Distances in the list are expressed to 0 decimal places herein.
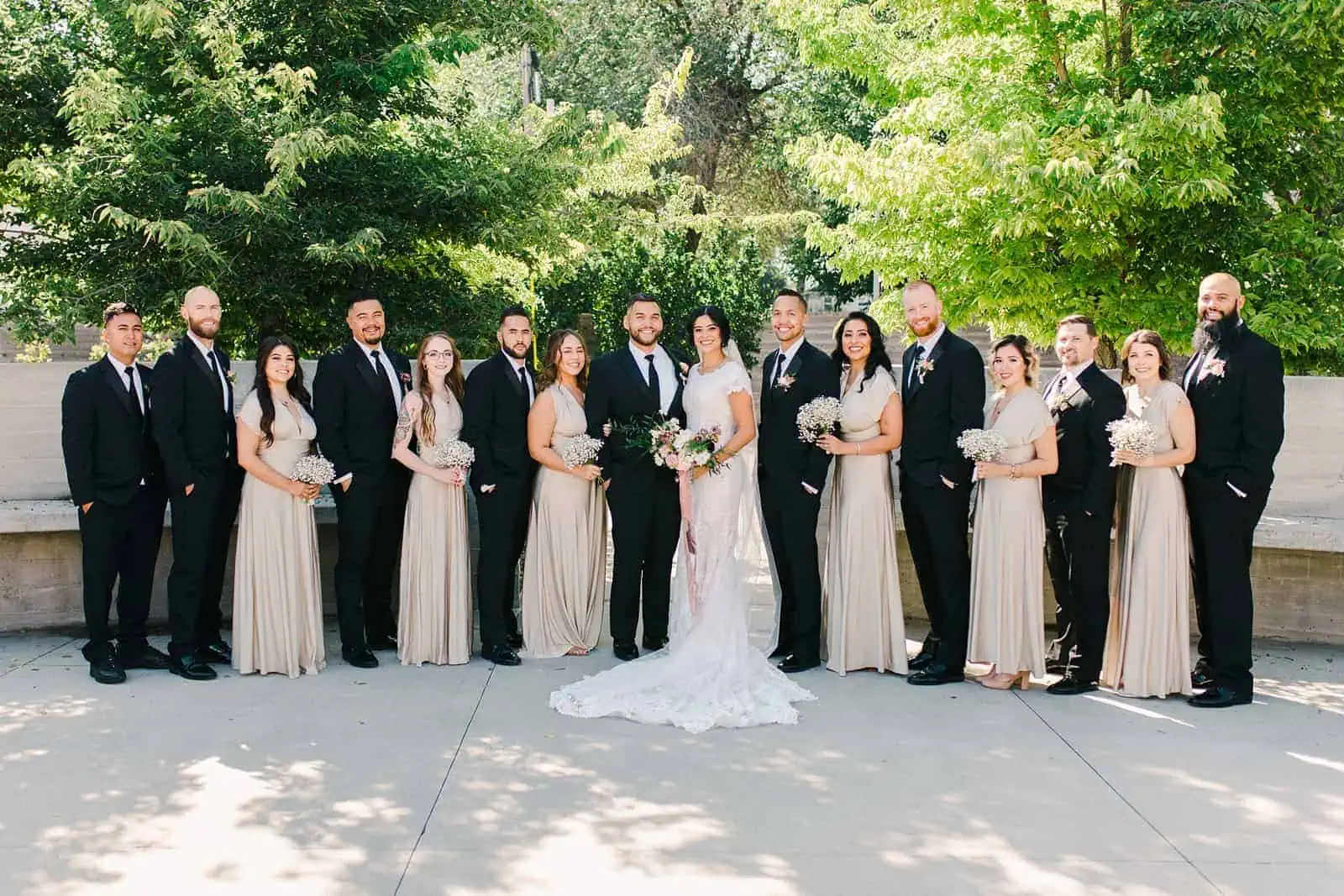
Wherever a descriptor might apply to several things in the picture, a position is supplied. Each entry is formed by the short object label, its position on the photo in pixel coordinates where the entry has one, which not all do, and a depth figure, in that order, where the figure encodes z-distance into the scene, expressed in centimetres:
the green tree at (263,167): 941
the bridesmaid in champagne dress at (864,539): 667
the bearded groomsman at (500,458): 695
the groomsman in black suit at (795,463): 670
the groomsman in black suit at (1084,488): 628
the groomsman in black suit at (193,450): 652
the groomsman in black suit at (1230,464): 605
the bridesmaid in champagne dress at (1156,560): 619
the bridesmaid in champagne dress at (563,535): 700
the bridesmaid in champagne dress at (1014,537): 629
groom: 688
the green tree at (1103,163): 884
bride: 590
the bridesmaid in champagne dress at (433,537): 691
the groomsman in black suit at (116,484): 645
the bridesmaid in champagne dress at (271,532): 657
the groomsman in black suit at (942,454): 644
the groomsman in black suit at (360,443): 680
